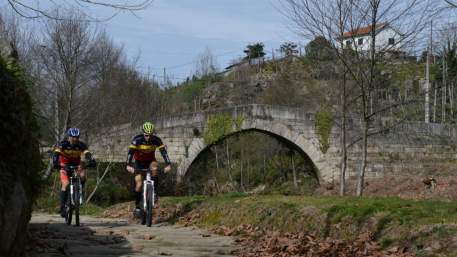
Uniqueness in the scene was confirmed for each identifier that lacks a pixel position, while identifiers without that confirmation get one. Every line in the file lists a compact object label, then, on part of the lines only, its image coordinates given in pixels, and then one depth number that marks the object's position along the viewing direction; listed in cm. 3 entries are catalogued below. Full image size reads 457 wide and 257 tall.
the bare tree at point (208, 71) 6319
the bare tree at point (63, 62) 2283
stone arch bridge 3142
